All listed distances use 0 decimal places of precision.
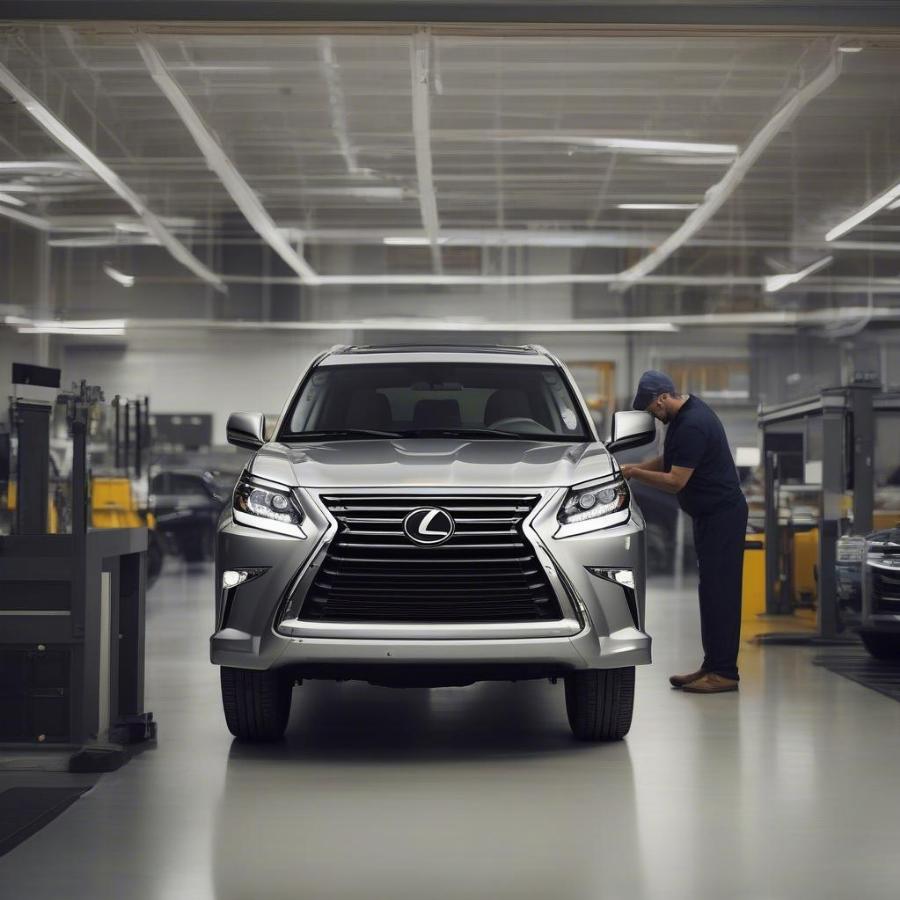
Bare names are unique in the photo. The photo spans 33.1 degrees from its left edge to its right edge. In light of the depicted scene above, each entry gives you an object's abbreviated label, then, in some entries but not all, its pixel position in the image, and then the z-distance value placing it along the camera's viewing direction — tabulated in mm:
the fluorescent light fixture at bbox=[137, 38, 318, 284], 13320
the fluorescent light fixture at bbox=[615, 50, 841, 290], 13578
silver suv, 5684
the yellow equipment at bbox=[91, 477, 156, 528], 16016
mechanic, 8070
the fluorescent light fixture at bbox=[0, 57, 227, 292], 13797
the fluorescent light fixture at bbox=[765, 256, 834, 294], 19500
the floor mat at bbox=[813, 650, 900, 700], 8624
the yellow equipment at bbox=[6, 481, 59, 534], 15055
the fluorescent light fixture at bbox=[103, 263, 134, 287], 19344
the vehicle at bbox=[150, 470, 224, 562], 18750
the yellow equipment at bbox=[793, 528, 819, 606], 13117
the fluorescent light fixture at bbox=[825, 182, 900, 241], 17875
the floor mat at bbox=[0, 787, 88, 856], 4691
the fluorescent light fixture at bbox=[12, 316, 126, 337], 18766
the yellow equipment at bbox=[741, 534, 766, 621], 13180
